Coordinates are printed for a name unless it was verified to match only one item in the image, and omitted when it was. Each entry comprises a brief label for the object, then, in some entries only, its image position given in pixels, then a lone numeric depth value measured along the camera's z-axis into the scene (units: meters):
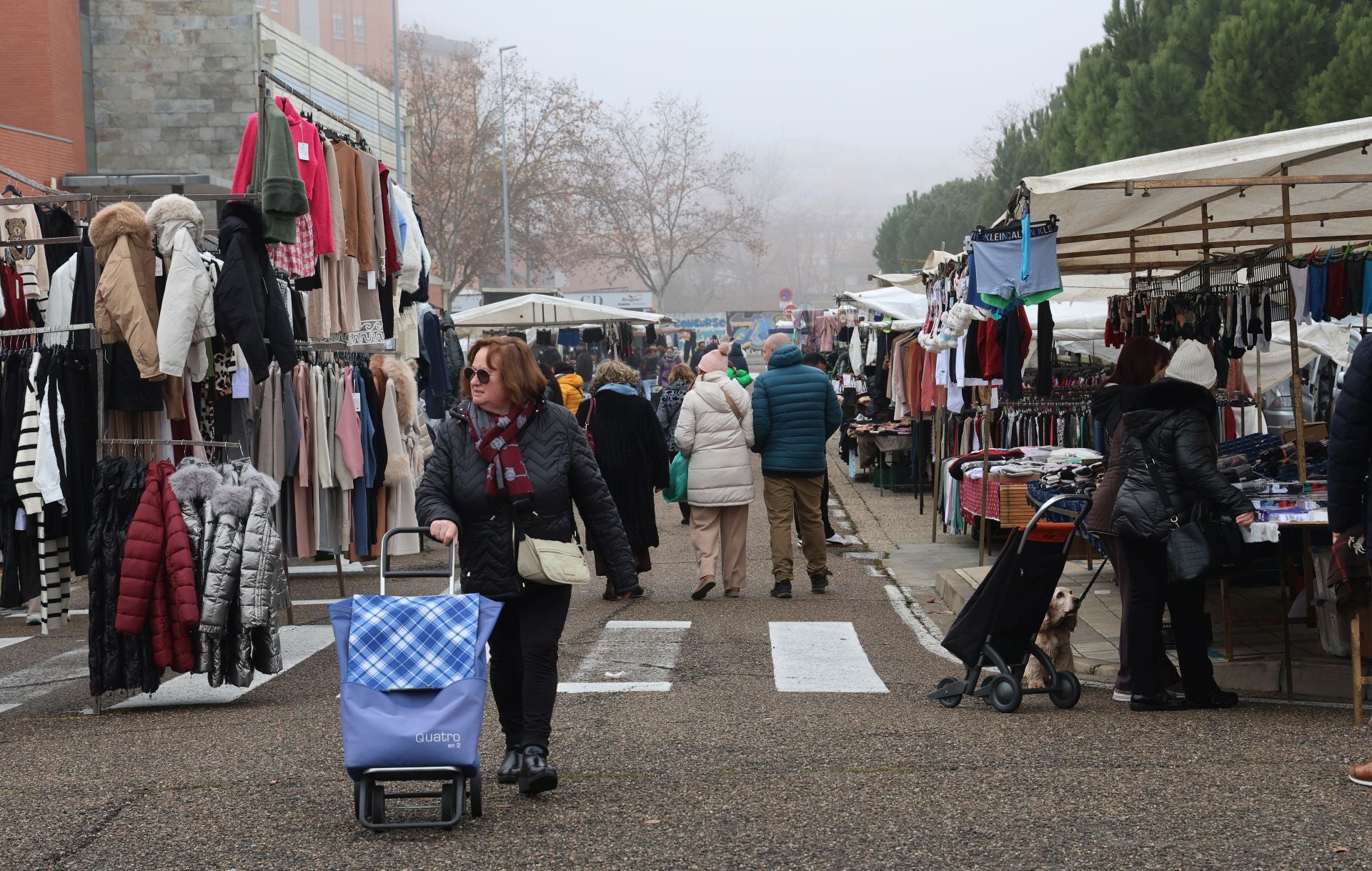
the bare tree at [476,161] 56.53
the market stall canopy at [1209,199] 7.66
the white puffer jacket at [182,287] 7.98
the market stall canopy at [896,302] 17.94
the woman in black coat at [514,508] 5.71
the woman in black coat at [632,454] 12.23
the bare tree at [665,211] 74.00
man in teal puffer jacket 11.91
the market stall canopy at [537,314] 26.05
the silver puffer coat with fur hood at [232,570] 7.68
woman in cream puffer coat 11.80
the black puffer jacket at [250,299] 8.29
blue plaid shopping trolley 5.04
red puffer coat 7.54
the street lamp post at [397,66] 41.66
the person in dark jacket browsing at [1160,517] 7.21
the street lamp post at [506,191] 51.63
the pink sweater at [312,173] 9.62
